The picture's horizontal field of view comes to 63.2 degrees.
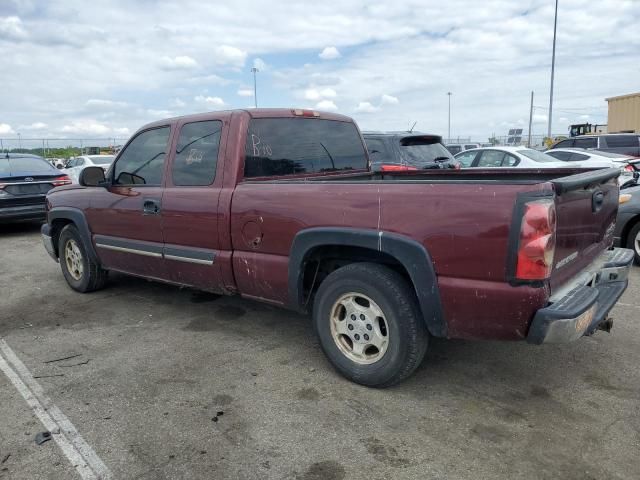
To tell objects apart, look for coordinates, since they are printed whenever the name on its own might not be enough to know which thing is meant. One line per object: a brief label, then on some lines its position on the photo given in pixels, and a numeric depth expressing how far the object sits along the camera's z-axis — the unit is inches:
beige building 1199.6
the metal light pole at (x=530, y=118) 1467.8
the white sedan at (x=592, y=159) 476.4
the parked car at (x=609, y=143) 718.5
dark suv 339.3
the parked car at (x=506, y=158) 437.1
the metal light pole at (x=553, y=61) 1040.8
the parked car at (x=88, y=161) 689.6
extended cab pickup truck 106.0
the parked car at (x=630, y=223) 250.8
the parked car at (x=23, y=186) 374.9
